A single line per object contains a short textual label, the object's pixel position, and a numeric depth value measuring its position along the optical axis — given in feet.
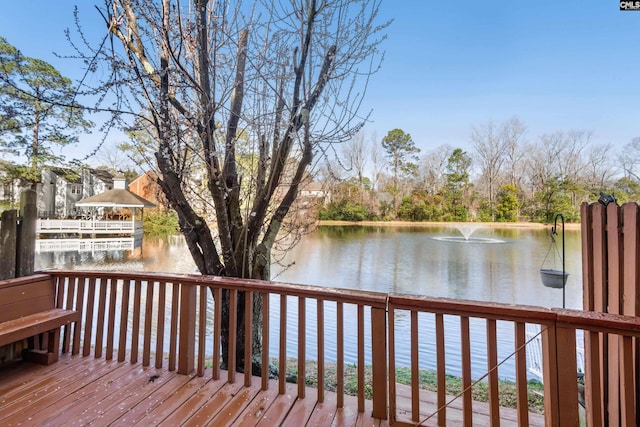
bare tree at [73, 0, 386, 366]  7.25
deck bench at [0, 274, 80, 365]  6.21
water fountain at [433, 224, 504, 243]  37.96
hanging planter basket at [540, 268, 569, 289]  9.88
